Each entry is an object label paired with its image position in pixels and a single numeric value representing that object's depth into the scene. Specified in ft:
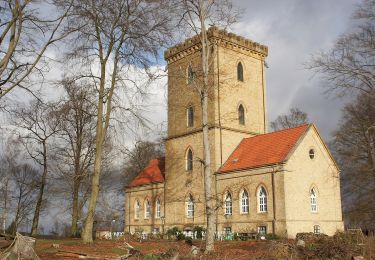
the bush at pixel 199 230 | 112.83
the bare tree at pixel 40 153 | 116.98
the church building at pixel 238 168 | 108.88
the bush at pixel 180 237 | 99.11
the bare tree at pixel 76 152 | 118.83
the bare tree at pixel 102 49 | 73.97
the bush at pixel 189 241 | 84.94
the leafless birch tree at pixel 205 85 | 62.10
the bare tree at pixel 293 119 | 188.46
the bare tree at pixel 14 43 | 52.33
